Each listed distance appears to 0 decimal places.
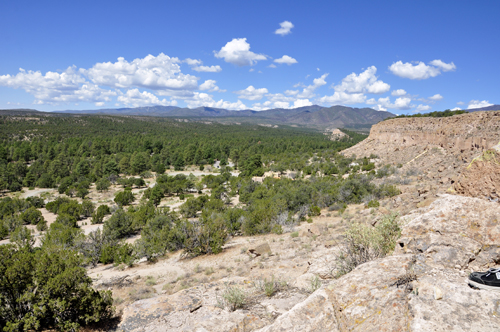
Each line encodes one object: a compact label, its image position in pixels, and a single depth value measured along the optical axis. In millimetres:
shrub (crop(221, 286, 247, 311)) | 5992
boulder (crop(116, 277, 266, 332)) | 5453
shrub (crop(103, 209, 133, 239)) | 22112
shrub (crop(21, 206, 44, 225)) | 28422
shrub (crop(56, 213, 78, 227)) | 25984
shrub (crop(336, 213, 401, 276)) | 6184
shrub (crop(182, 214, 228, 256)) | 14172
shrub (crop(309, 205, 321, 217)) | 20250
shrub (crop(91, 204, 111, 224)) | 28781
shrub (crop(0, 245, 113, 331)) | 6363
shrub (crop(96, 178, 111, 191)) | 44625
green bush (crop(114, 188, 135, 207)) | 35875
